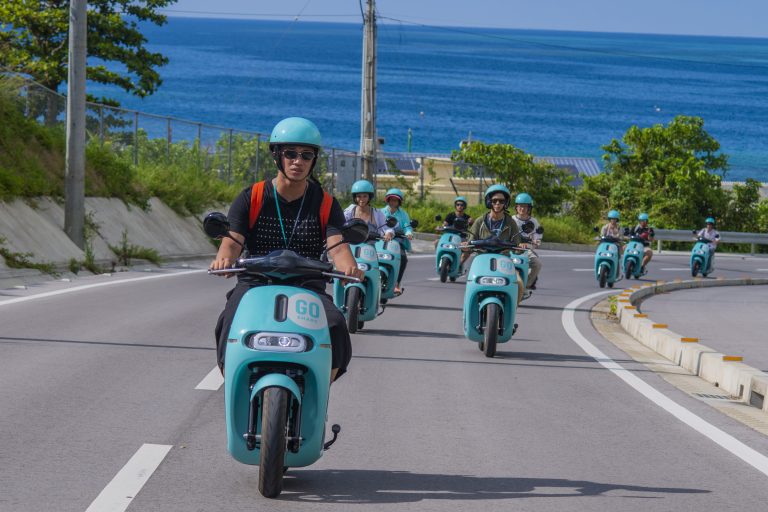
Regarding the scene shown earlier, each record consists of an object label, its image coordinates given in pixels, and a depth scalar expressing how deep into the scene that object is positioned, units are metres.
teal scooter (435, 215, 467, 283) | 24.97
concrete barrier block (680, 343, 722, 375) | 13.06
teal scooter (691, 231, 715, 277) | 33.59
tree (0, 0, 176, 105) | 35.81
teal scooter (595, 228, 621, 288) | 27.16
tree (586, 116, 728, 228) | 54.09
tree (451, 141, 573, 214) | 55.41
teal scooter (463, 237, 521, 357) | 13.09
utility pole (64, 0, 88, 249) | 21.72
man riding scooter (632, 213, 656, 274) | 31.09
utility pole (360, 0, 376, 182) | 38.31
